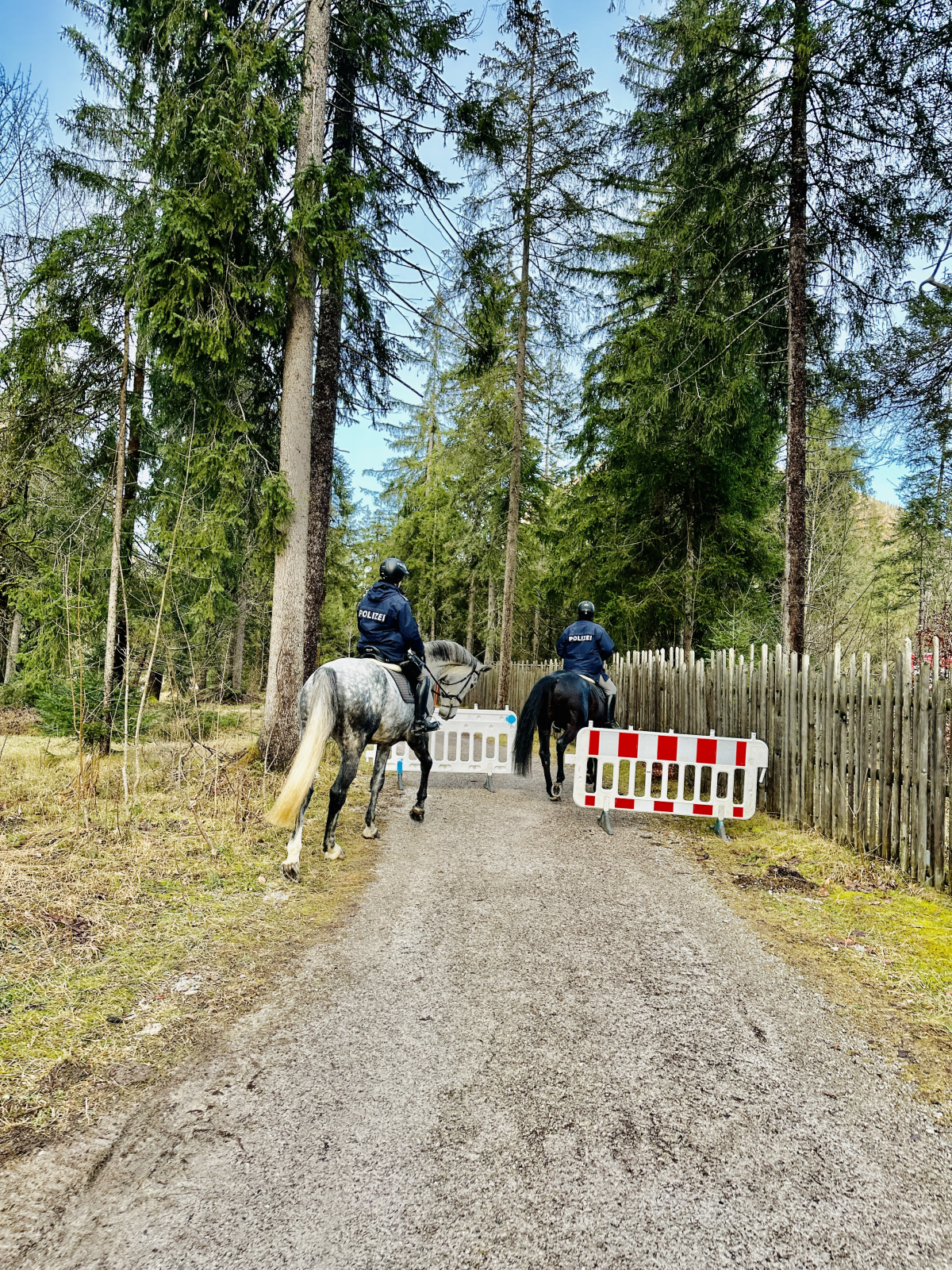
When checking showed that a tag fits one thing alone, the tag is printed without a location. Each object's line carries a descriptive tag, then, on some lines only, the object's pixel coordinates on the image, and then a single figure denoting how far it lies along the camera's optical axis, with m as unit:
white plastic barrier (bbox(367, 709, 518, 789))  9.86
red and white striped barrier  7.12
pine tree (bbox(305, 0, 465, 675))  8.58
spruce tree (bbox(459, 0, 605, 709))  16.03
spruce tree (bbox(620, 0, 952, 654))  8.97
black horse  8.77
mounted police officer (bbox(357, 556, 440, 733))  6.39
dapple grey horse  5.12
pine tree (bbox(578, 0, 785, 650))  10.71
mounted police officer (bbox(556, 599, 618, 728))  9.10
